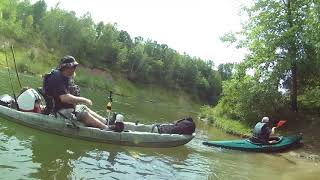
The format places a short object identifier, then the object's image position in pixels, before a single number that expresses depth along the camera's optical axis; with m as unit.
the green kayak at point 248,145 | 12.08
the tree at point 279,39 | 16.62
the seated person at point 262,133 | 12.24
